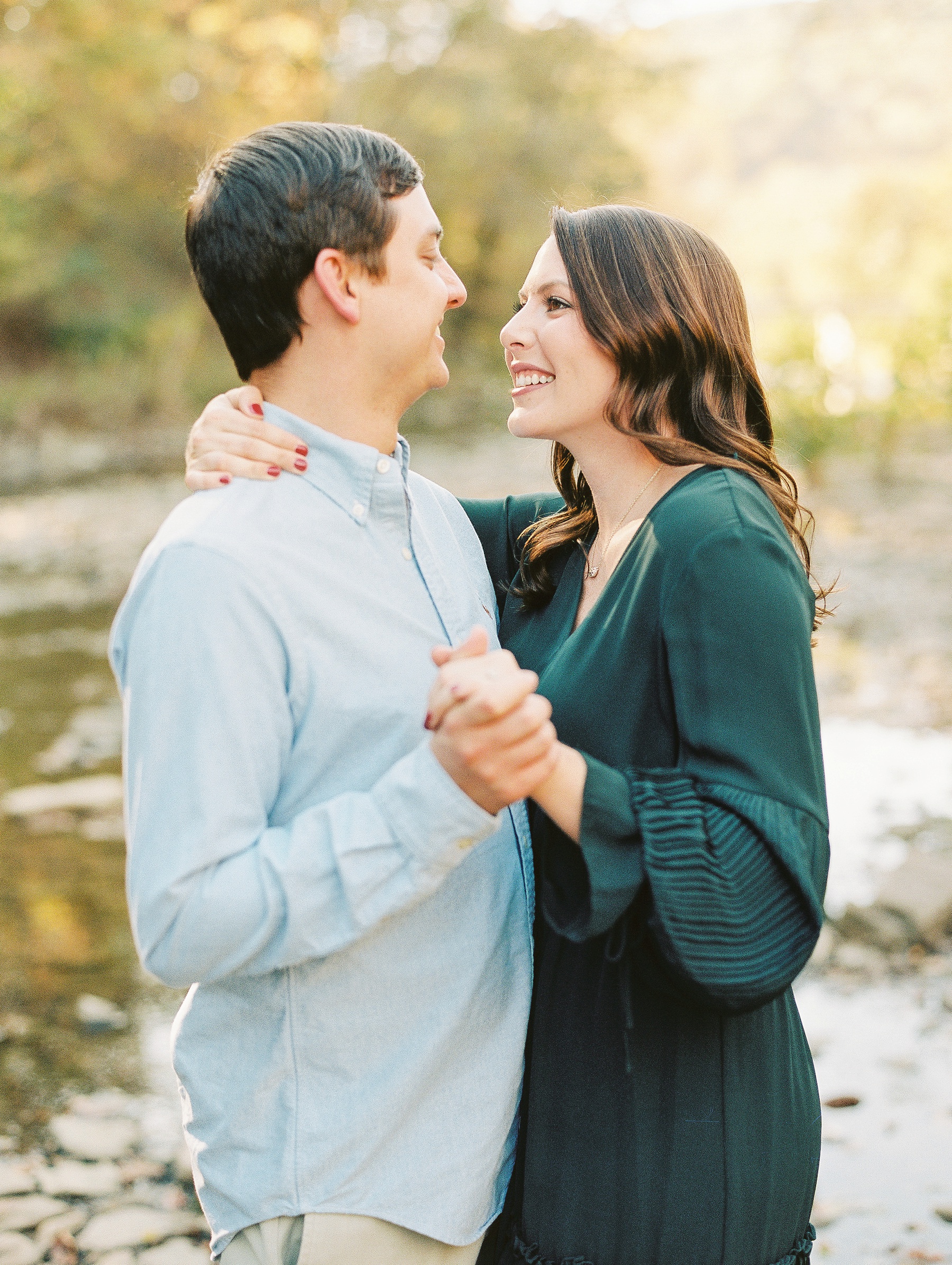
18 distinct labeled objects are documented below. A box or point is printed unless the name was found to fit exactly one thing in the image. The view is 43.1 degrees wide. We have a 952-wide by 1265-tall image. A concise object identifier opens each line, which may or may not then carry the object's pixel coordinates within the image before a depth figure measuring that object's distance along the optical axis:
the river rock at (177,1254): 3.14
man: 1.47
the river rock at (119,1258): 3.14
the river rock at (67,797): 6.51
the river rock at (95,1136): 3.65
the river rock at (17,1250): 3.14
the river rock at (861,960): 4.50
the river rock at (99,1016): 4.41
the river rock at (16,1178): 3.46
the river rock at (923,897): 4.66
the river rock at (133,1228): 3.22
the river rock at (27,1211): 3.30
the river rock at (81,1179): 3.46
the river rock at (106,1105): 3.85
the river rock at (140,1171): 3.50
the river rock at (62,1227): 3.23
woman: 1.57
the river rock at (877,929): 4.64
